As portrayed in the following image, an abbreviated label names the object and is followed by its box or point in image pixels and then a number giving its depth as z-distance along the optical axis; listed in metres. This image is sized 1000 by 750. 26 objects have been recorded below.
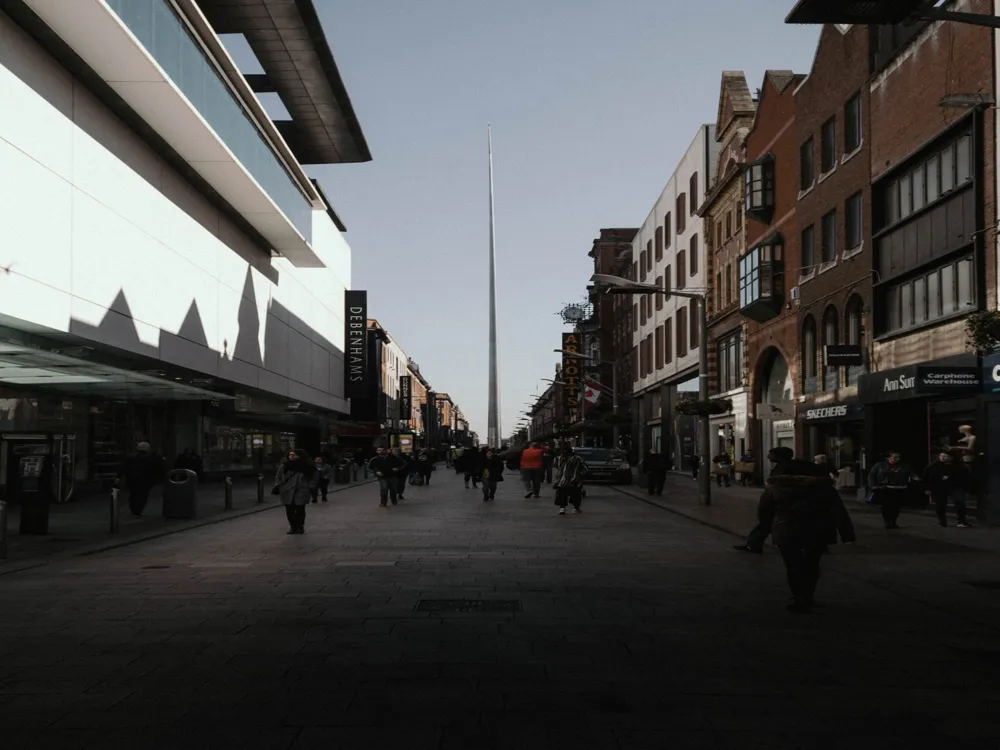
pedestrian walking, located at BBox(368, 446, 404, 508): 25.84
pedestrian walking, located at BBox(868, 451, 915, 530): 18.38
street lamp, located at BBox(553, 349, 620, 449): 67.74
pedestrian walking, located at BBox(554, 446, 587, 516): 23.00
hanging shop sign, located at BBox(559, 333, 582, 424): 80.00
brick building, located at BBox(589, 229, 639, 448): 69.75
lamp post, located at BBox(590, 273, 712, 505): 24.31
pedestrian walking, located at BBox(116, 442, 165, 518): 21.95
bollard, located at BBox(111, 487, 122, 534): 17.48
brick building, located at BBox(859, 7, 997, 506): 20.39
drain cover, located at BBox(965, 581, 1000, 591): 11.14
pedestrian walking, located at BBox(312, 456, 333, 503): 28.72
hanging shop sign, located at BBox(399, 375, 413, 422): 124.38
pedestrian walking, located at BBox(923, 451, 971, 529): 18.59
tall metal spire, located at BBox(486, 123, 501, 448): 85.25
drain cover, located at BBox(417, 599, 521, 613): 9.50
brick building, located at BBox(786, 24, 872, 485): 27.39
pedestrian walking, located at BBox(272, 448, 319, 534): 17.73
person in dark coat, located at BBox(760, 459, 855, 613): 9.48
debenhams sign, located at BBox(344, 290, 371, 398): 67.12
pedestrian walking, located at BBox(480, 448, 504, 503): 28.72
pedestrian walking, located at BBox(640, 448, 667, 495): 30.80
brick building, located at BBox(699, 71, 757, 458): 40.16
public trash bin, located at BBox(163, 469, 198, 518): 21.36
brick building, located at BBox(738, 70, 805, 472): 33.62
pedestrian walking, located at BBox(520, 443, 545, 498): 30.16
